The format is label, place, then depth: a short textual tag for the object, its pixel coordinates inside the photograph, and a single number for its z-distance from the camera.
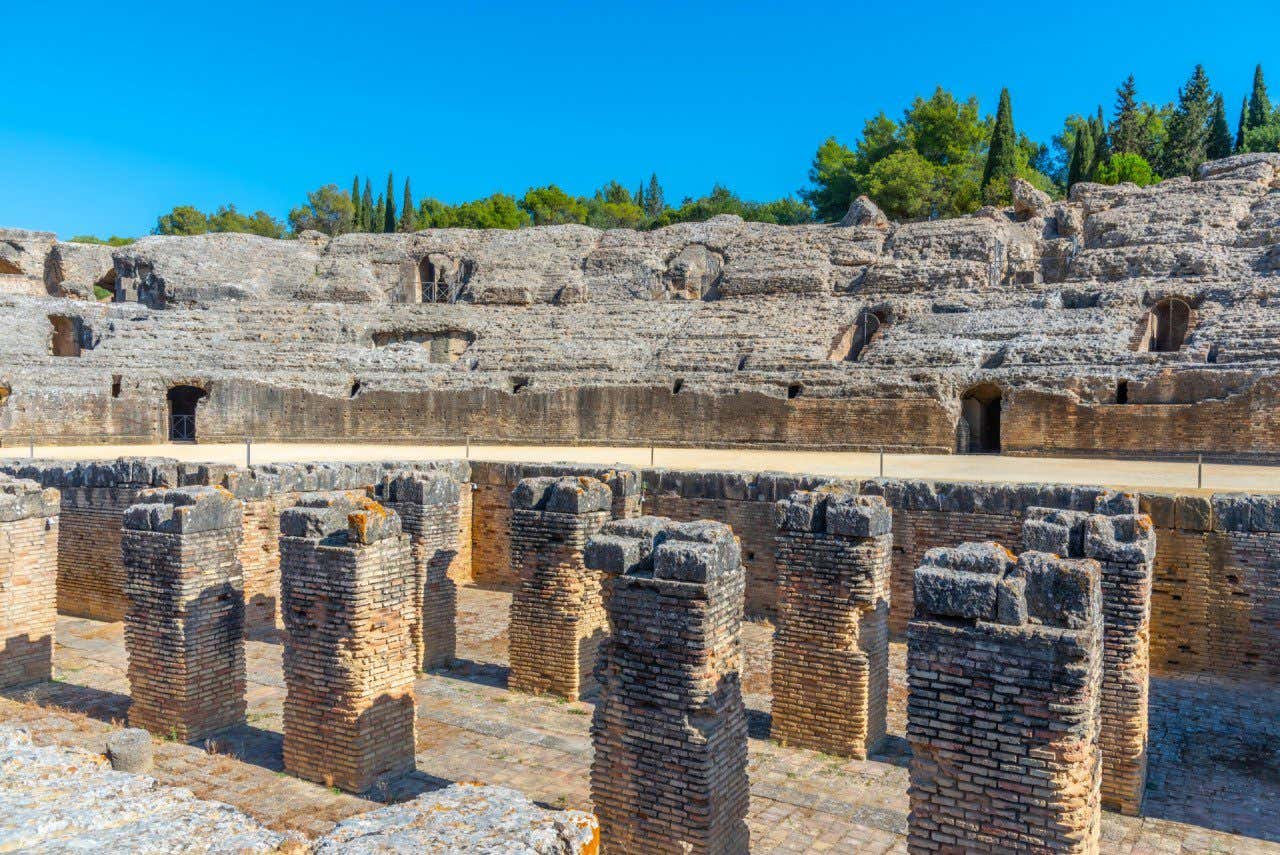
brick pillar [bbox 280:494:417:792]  7.18
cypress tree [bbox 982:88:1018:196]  43.53
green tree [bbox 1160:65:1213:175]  45.16
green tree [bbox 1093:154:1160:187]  43.12
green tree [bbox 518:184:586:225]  60.56
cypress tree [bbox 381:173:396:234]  54.81
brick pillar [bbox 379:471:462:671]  10.23
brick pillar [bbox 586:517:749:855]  5.84
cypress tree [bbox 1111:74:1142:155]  48.34
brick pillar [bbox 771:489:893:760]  7.80
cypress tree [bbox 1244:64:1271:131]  47.75
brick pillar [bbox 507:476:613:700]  9.34
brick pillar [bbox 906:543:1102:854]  4.64
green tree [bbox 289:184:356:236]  65.25
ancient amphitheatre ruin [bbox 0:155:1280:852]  4.87
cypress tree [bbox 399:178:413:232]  57.62
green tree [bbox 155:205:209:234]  64.19
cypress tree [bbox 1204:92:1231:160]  43.97
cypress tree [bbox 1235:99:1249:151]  45.72
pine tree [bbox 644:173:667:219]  77.62
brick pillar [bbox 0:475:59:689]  9.58
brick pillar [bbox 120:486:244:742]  8.13
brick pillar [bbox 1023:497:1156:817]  6.71
